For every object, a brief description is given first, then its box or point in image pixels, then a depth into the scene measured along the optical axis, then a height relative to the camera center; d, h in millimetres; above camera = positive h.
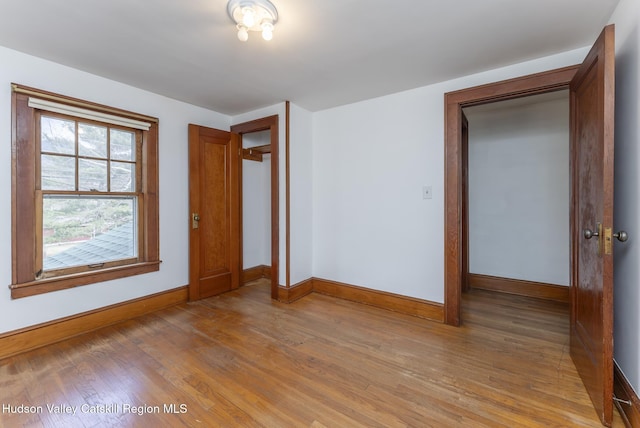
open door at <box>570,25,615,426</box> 1333 -60
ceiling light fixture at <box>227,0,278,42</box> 1523 +1175
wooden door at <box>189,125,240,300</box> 3154 -5
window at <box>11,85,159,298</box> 2096 +173
